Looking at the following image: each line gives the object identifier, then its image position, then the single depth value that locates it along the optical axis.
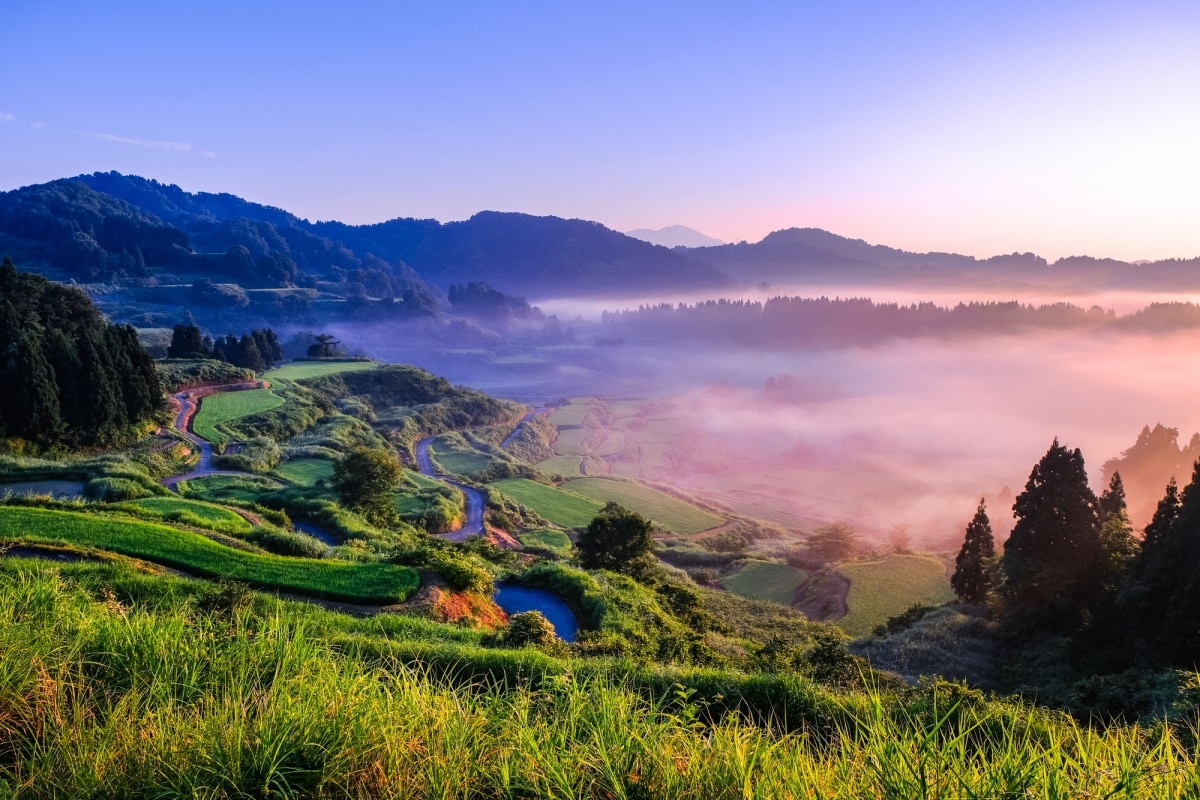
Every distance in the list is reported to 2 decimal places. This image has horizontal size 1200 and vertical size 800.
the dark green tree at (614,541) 32.50
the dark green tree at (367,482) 37.84
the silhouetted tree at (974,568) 38.19
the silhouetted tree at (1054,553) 29.89
